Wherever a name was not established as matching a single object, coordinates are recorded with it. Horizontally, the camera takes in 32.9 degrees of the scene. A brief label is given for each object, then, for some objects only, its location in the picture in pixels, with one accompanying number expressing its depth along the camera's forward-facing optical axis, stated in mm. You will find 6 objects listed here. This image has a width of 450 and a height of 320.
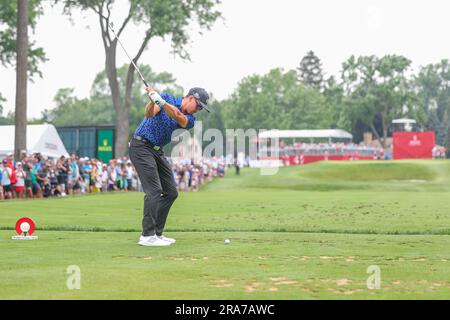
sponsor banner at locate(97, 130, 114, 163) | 50562
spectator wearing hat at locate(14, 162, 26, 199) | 33312
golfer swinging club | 12297
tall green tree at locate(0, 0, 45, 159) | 37688
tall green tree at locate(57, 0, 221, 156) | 57906
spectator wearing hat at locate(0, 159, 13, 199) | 32294
